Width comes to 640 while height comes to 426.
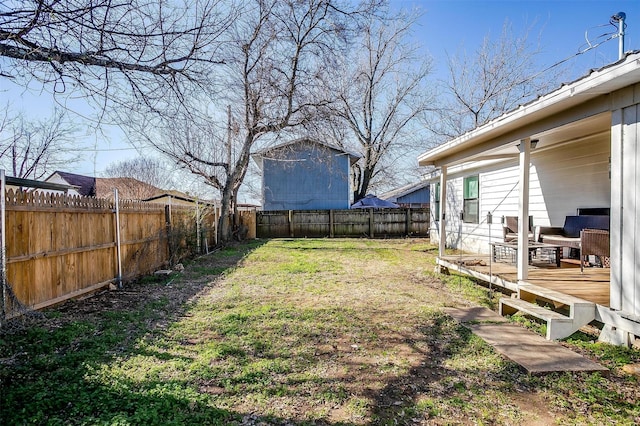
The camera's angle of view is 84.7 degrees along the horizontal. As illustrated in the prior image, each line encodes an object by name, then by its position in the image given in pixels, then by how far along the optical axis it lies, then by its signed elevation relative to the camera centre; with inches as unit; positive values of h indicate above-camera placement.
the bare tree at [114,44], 123.1 +67.8
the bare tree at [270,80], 361.4 +164.5
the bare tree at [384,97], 797.2 +269.8
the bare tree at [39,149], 489.1 +100.0
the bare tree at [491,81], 685.9 +264.3
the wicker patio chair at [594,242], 183.0 -18.9
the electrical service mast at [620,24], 303.3 +158.6
